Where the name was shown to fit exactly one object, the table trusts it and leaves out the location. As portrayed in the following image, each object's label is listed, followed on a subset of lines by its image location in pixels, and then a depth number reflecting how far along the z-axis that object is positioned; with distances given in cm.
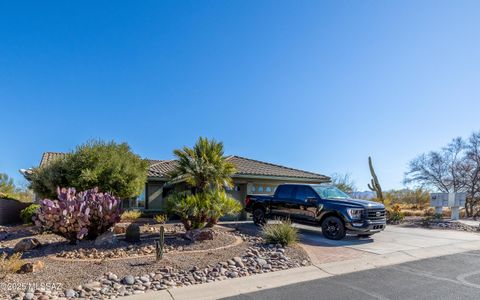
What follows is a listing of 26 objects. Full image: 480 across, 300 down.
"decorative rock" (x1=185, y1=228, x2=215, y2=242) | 988
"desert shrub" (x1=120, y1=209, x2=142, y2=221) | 1505
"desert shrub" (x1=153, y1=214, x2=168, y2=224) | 1356
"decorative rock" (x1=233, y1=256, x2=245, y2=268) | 739
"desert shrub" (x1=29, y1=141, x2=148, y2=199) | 1276
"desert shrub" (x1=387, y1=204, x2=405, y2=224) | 1783
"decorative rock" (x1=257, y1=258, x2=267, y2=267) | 749
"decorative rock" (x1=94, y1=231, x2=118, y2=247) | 911
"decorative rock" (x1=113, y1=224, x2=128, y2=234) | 1127
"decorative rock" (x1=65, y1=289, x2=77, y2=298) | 538
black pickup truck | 1109
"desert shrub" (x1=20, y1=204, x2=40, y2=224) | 1465
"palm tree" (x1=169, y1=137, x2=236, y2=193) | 1162
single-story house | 1770
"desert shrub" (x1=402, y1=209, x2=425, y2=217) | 2260
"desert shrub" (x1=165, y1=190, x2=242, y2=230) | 1033
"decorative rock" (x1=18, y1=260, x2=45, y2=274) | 632
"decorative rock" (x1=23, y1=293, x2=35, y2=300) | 516
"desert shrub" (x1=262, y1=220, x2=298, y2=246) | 916
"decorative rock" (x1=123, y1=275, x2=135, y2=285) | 602
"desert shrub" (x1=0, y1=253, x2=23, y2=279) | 599
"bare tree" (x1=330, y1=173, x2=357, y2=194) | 3488
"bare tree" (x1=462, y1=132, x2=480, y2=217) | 2364
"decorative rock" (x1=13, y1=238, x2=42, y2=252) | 838
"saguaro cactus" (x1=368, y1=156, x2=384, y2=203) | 2372
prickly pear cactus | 847
